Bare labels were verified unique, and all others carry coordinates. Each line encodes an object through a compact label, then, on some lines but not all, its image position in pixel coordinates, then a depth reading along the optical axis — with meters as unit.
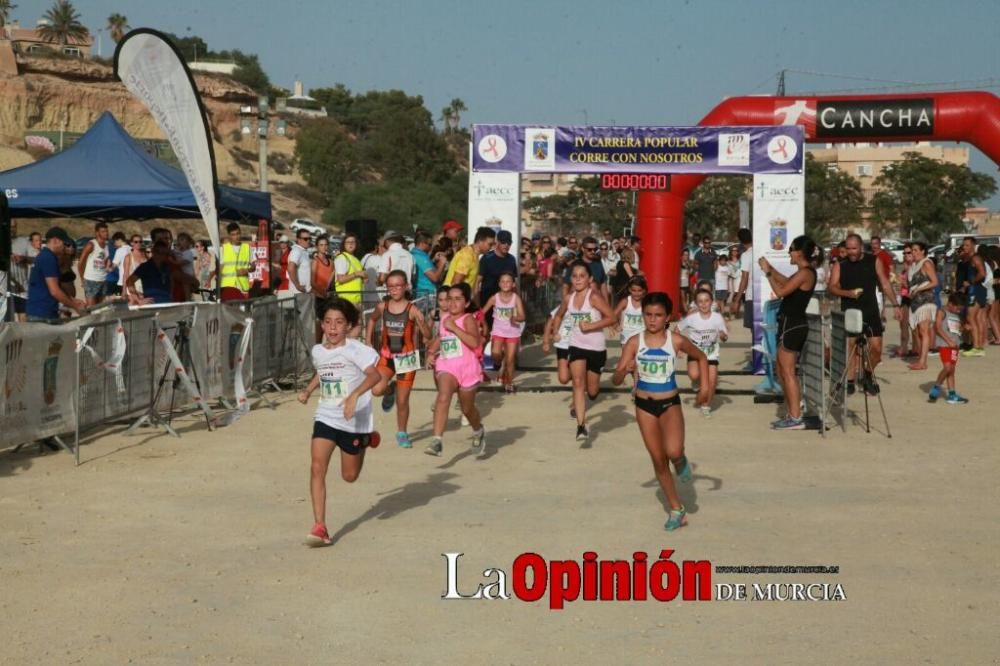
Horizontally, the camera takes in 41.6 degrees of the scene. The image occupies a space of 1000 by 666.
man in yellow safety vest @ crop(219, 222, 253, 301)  17.72
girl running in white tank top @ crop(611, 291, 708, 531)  8.29
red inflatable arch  19.86
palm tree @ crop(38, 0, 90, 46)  122.12
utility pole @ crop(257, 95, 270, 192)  29.35
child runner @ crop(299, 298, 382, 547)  7.88
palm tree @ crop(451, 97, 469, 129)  133.99
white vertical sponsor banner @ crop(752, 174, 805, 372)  16.94
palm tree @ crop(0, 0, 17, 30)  107.75
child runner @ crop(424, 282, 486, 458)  10.84
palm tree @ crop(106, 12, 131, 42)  128.50
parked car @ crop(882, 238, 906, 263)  62.66
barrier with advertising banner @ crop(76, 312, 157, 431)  11.24
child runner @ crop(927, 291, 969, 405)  14.23
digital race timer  18.28
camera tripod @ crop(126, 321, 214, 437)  12.22
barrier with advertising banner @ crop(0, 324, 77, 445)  10.07
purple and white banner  17.19
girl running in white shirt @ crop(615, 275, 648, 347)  13.55
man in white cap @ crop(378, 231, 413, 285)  17.83
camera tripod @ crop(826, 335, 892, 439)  12.50
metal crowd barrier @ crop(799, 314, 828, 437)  12.31
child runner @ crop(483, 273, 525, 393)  13.85
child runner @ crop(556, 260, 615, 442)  11.78
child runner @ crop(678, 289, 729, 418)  13.59
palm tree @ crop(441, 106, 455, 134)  134.50
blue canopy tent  18.36
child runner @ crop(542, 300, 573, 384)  12.51
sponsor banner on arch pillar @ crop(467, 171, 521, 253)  17.50
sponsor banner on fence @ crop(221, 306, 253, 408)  13.64
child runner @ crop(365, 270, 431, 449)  11.12
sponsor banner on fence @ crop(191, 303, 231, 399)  12.93
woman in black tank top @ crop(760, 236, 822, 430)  12.48
